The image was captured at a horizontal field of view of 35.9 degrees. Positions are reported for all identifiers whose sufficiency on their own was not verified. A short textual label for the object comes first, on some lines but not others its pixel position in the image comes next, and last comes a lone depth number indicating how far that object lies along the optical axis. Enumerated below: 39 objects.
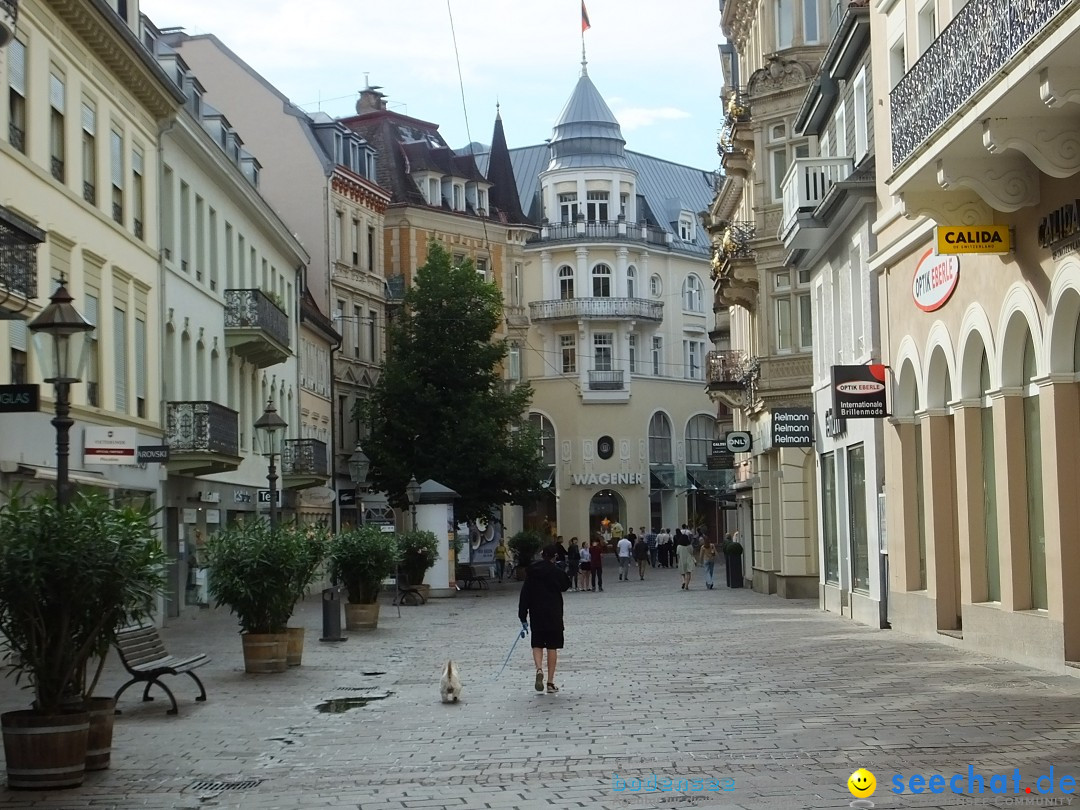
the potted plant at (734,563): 47.94
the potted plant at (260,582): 19.34
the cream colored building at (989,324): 14.73
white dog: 15.88
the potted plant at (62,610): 11.02
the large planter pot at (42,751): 10.96
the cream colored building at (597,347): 83.00
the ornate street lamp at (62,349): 13.32
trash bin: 25.44
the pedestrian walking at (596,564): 50.82
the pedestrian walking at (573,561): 50.72
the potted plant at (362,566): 27.98
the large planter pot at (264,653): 19.61
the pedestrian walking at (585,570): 50.90
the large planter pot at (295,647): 20.55
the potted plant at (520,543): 52.66
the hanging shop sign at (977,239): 17.61
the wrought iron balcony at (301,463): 49.02
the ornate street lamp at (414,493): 44.44
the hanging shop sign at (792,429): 31.81
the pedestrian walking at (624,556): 57.94
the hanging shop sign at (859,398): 23.73
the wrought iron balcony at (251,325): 41.91
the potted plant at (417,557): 41.16
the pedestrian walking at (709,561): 47.25
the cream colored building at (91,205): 23.98
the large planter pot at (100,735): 11.68
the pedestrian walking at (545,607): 16.80
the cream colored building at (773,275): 37.81
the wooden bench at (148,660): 15.27
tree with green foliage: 53.84
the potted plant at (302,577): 19.78
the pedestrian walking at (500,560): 58.09
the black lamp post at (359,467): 45.69
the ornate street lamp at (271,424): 27.44
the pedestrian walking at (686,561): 46.75
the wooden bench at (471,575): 50.84
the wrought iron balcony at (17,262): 18.62
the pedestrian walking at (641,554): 60.65
